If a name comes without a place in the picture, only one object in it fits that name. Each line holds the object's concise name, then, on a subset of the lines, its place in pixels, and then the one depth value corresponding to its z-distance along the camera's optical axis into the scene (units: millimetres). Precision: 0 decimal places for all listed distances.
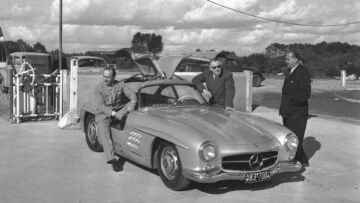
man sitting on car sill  6863
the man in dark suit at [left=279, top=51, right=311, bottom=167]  7004
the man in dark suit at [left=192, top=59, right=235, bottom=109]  7590
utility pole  21547
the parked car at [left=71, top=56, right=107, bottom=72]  20472
